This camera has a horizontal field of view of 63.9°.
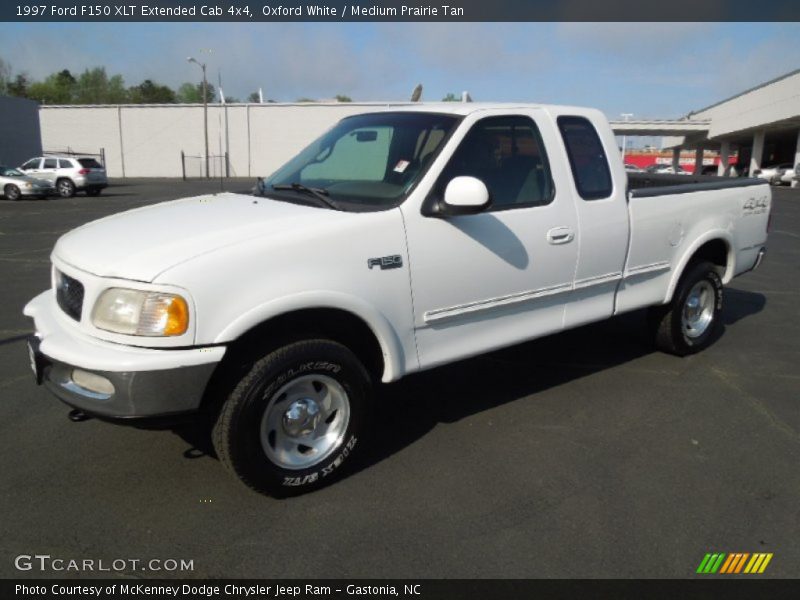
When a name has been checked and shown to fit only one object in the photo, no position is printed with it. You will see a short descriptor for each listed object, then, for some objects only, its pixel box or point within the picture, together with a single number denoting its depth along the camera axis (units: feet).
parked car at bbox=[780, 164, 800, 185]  132.81
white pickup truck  9.34
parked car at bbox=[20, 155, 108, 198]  90.22
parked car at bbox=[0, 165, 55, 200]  81.30
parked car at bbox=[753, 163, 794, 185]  137.90
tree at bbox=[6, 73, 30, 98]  286.46
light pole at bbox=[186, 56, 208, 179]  152.32
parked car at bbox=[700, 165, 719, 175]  212.35
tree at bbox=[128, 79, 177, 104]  329.09
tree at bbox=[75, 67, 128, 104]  317.83
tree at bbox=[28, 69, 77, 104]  309.83
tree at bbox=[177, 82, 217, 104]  351.91
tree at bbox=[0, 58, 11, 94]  272.72
